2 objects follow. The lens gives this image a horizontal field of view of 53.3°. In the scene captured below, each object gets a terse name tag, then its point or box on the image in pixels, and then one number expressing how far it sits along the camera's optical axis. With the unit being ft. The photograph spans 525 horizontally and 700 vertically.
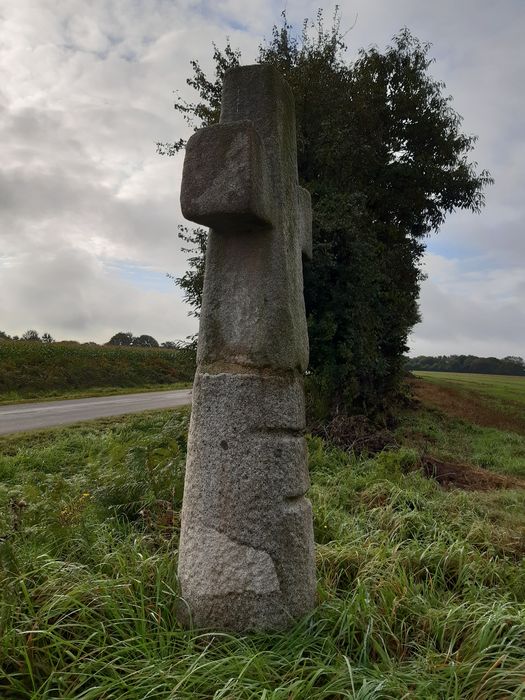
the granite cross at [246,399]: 8.66
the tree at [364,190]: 33.71
